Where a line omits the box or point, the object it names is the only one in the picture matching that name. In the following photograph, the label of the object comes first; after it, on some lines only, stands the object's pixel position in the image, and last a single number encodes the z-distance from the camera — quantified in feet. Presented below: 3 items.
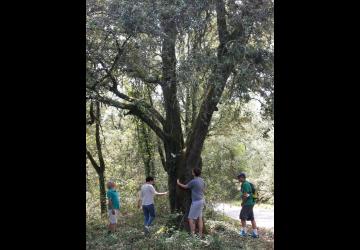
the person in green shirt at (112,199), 37.19
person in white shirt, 36.22
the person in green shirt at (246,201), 36.47
